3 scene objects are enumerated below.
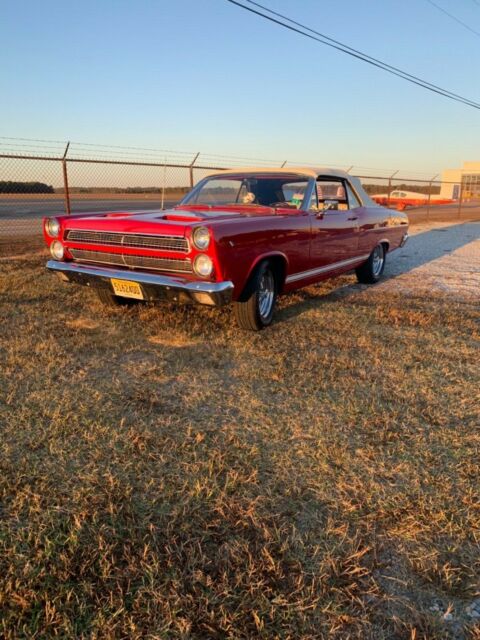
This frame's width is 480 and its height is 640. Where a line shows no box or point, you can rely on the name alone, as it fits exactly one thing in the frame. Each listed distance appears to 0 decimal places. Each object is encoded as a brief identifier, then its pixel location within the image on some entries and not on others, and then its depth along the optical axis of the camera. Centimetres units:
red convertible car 387
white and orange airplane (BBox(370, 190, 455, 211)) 3170
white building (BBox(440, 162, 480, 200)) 6128
